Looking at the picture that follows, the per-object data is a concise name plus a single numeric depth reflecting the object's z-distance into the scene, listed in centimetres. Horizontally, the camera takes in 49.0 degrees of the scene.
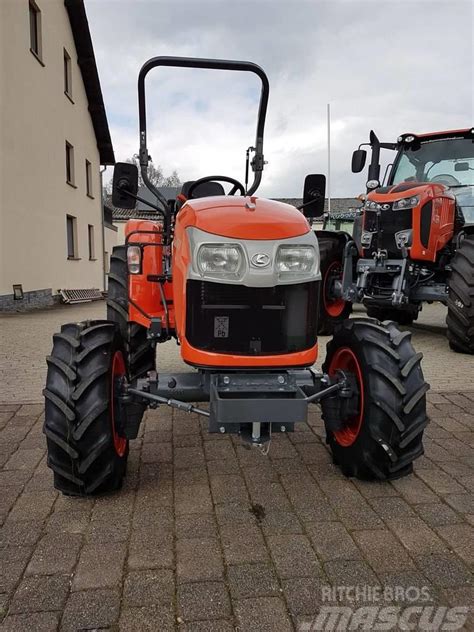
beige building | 1127
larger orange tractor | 614
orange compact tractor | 252
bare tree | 4632
